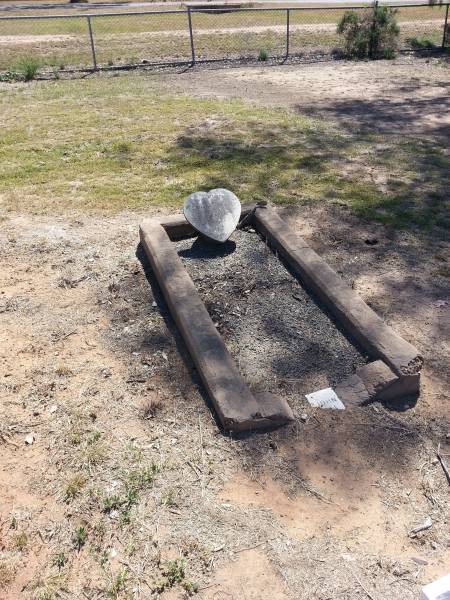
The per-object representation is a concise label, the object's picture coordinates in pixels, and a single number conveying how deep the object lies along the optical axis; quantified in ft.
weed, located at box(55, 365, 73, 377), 12.19
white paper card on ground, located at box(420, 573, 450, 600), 4.94
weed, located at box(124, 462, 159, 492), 9.45
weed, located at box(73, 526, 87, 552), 8.60
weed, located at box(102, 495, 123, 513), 9.11
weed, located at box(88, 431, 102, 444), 10.38
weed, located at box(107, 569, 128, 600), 7.92
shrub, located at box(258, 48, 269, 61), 45.73
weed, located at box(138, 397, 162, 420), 10.95
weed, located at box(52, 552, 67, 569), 8.33
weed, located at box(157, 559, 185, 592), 8.03
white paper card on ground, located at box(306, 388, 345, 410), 11.05
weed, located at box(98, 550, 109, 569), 8.31
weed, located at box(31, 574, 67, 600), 7.93
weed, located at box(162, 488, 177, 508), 9.18
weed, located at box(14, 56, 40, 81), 40.91
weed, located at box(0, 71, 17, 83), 40.86
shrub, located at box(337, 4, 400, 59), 46.06
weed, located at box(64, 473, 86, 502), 9.37
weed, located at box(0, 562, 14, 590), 8.13
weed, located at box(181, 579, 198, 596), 7.95
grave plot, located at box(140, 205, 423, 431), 11.09
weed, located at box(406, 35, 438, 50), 48.83
